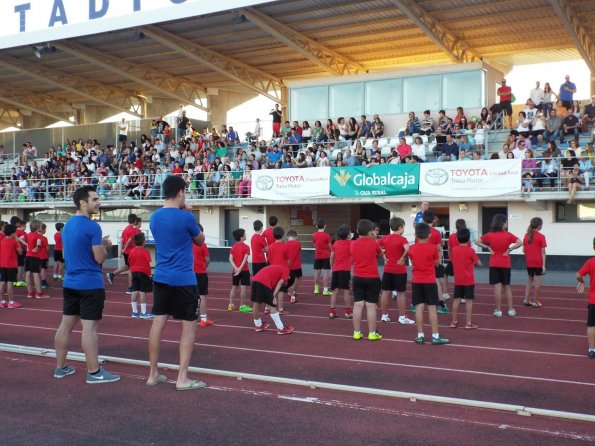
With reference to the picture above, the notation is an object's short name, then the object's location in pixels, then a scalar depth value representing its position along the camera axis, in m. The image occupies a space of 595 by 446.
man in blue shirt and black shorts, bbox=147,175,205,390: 6.52
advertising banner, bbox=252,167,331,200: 23.86
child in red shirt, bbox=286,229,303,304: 13.19
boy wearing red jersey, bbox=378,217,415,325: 11.20
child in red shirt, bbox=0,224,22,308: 14.30
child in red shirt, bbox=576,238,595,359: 8.54
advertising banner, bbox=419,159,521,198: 20.56
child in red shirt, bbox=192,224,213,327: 11.30
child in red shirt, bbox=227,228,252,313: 12.25
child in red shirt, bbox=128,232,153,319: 12.57
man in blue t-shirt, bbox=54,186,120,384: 6.89
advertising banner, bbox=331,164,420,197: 22.30
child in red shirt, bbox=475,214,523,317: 12.05
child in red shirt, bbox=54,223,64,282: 18.86
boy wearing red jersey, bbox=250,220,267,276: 12.75
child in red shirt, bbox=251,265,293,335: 10.20
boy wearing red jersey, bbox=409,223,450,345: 9.48
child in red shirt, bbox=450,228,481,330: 10.87
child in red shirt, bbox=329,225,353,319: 11.97
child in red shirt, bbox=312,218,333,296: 14.84
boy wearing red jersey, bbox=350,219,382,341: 9.73
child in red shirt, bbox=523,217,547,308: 13.26
